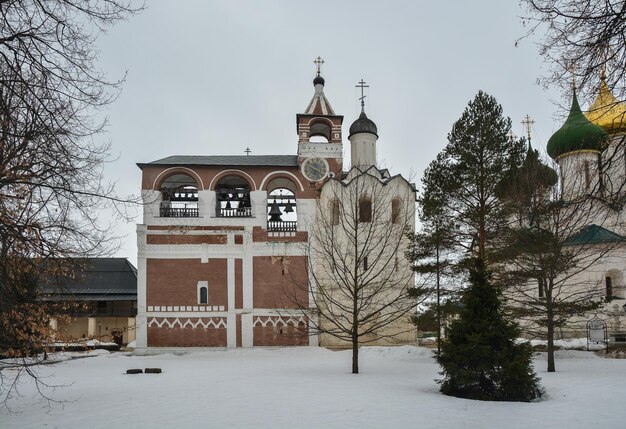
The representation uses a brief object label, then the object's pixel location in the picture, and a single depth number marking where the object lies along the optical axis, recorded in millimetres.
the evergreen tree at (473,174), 19094
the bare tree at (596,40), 6469
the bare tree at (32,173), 6992
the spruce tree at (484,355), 11234
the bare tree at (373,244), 25359
